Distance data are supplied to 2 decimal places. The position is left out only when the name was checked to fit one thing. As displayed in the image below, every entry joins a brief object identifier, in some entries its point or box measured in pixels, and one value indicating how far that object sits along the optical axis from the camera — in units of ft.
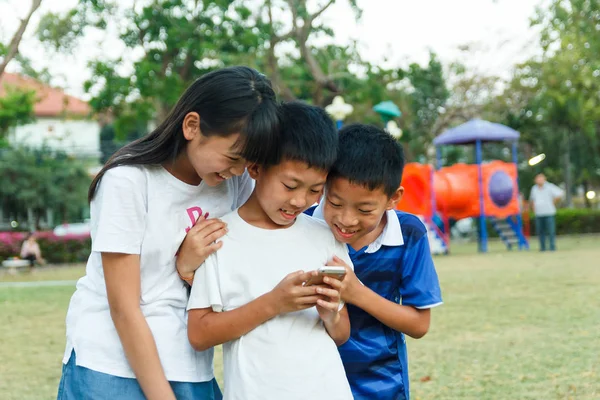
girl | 6.16
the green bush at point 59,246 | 66.13
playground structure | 55.77
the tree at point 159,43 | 57.67
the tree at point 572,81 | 63.10
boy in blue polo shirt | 6.71
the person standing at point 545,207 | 53.52
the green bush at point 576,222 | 84.54
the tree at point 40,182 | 95.04
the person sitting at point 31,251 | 60.44
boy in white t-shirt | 6.01
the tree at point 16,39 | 30.99
